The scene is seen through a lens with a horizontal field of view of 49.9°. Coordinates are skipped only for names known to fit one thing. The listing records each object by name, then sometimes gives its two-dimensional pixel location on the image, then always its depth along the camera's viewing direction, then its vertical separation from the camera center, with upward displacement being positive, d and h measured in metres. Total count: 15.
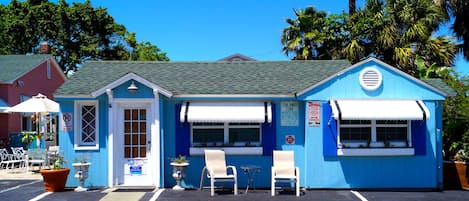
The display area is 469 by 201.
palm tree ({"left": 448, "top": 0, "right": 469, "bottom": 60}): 22.81 +4.64
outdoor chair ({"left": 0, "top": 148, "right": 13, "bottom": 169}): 18.79 -1.30
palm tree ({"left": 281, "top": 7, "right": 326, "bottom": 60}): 24.03 +4.25
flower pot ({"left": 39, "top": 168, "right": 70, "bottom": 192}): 12.38 -1.35
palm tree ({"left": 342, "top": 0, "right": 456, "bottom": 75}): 21.31 +3.81
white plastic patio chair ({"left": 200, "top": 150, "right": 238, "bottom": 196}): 12.14 -1.13
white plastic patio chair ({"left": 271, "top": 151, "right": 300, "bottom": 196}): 12.05 -1.15
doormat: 12.67 -1.67
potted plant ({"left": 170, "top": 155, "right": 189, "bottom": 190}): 12.54 -1.10
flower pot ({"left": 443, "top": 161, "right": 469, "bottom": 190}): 13.15 -1.43
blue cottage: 12.74 -0.18
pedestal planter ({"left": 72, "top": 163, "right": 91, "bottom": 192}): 12.55 -1.21
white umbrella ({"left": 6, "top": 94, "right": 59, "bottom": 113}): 16.67 +0.60
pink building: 23.73 +2.21
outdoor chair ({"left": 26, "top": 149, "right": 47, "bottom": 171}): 17.26 -1.07
